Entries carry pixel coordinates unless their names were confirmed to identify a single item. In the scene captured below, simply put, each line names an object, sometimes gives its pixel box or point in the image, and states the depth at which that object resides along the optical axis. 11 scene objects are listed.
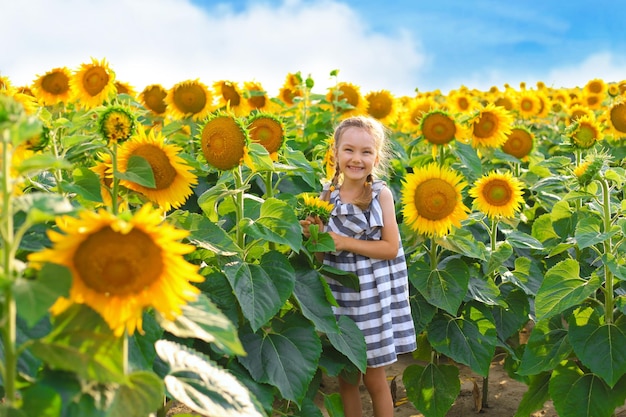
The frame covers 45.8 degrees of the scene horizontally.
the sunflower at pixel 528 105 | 7.90
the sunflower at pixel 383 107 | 6.14
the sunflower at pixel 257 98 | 5.49
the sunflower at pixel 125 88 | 5.08
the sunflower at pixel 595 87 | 9.63
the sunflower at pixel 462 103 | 7.51
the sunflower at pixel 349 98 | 6.05
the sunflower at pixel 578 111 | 7.32
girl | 3.17
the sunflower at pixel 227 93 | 5.20
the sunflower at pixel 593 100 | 9.24
